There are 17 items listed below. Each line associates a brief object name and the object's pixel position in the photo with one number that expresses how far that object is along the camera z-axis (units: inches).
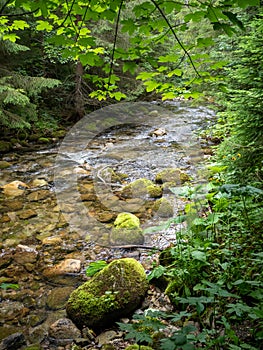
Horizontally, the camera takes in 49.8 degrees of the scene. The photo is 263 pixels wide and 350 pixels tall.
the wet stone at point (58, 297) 129.1
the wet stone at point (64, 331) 109.0
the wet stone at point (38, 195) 240.7
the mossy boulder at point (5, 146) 344.2
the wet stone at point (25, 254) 161.9
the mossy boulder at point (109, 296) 112.0
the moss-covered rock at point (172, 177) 244.8
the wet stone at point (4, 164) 306.2
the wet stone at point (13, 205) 224.1
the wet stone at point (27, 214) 212.4
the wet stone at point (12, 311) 122.6
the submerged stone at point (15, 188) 247.2
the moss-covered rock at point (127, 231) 170.9
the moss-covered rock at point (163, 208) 201.0
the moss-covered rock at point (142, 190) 233.9
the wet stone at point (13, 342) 105.9
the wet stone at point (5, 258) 158.5
